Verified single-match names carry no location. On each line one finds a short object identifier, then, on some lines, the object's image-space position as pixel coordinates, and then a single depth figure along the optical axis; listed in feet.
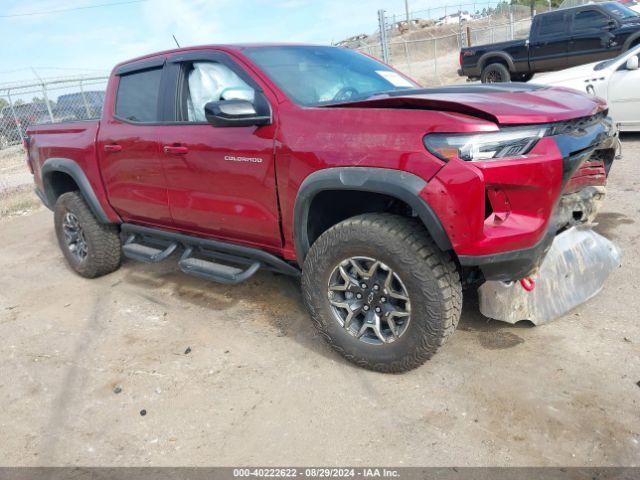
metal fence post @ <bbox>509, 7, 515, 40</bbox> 83.72
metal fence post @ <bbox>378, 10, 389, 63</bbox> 51.72
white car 23.95
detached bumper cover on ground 10.37
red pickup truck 8.29
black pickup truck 37.62
